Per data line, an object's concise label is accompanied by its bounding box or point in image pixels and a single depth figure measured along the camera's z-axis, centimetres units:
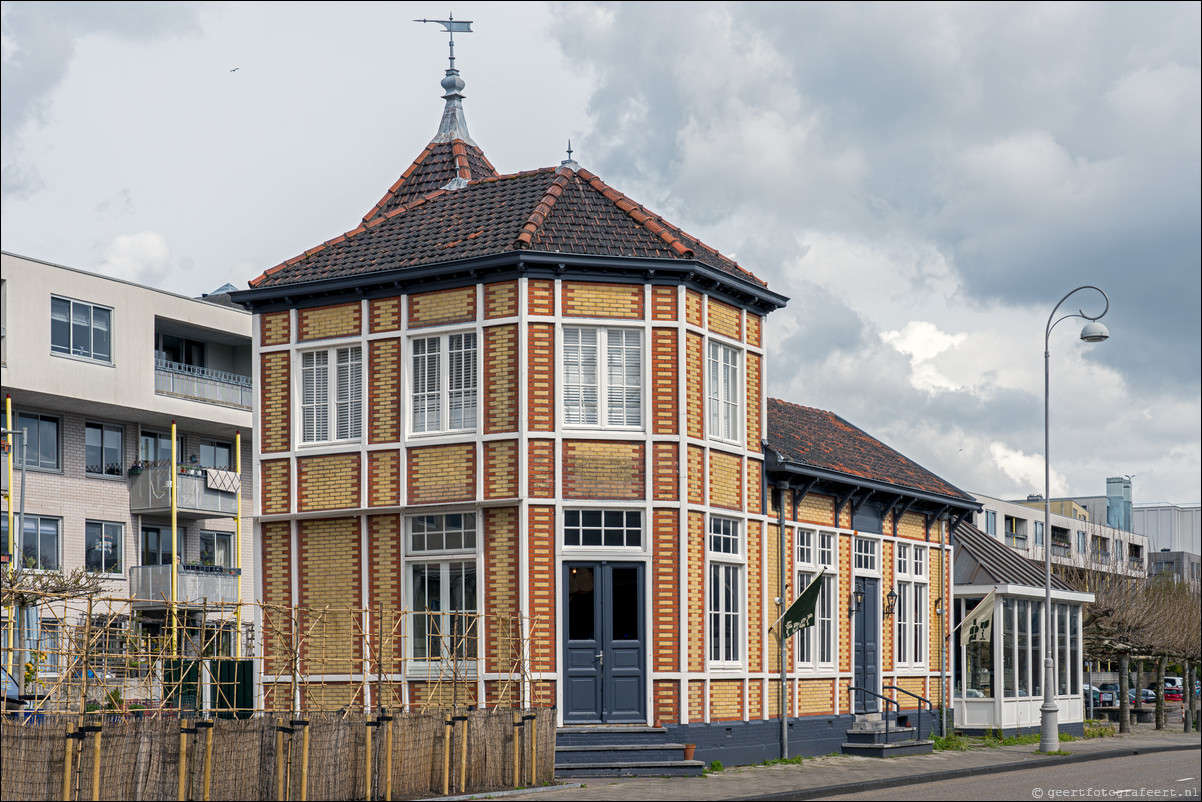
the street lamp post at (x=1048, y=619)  2958
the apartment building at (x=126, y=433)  4388
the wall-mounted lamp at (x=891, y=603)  2994
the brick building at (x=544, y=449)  2283
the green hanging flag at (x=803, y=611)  2562
